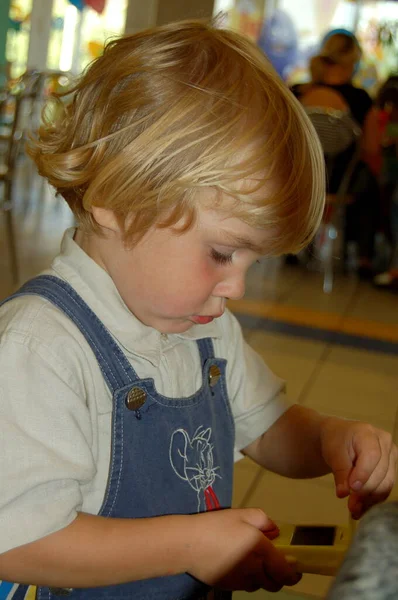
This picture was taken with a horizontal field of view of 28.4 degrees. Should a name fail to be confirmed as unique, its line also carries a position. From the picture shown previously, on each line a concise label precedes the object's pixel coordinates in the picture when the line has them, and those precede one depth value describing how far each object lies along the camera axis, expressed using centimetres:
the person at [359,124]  448
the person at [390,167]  430
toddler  69
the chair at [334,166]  393
